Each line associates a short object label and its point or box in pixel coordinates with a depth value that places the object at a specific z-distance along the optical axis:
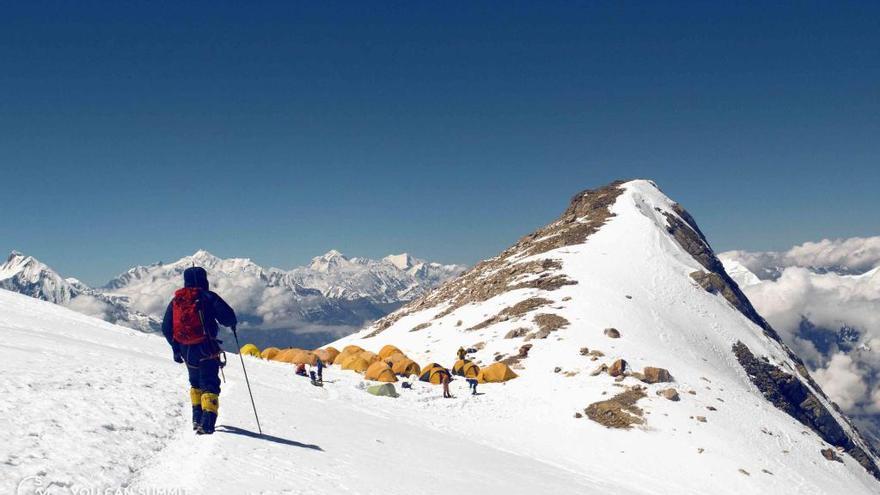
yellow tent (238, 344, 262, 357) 54.44
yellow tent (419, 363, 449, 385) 41.34
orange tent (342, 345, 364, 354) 52.64
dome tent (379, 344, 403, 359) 51.19
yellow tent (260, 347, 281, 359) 52.78
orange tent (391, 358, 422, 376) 44.48
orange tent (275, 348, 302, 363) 49.49
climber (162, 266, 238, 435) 10.43
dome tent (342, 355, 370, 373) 46.38
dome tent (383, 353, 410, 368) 45.40
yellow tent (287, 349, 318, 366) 48.34
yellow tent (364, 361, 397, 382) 39.38
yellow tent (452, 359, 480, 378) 42.94
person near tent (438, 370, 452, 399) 34.81
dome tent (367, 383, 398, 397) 30.98
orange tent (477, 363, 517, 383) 42.16
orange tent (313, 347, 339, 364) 54.06
